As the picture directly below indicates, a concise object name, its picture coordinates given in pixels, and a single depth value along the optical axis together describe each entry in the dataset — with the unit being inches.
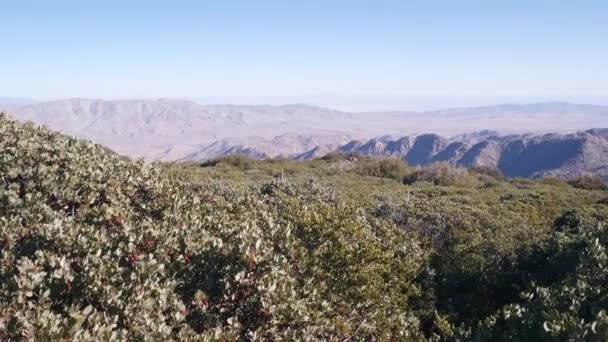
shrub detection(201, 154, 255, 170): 2337.8
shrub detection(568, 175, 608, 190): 1746.7
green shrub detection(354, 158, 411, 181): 2082.9
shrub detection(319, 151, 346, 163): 2834.6
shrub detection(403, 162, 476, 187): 1867.6
